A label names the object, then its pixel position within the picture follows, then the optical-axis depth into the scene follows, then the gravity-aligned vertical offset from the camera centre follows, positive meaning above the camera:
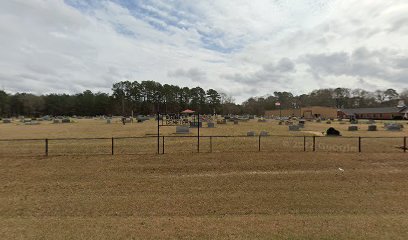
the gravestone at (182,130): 30.77 -1.60
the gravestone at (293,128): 37.34 -1.63
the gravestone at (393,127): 39.04 -1.56
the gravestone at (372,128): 39.62 -1.70
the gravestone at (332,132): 28.86 -1.69
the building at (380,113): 100.21 +0.80
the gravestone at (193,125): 39.94 -1.41
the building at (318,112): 122.44 +1.20
